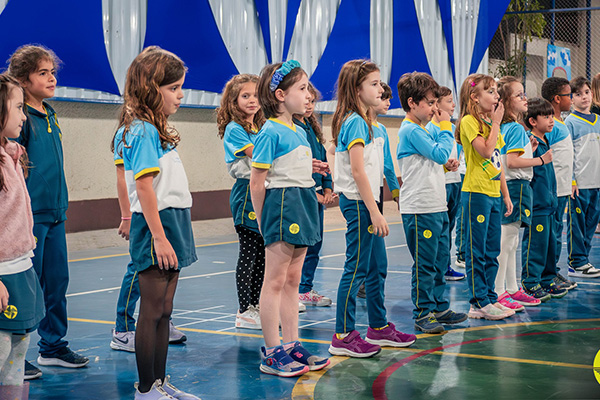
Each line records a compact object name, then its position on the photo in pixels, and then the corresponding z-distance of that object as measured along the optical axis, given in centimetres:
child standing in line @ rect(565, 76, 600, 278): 692
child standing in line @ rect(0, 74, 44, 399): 284
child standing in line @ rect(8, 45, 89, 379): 400
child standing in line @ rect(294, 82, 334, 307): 583
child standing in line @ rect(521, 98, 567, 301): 597
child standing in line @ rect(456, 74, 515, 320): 521
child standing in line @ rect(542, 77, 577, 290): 648
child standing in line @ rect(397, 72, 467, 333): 485
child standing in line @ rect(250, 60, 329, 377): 398
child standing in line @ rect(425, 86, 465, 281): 616
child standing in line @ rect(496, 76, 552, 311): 573
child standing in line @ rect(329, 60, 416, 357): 432
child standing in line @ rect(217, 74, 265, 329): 514
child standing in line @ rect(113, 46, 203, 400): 335
